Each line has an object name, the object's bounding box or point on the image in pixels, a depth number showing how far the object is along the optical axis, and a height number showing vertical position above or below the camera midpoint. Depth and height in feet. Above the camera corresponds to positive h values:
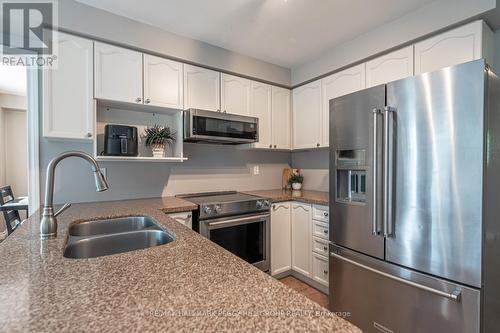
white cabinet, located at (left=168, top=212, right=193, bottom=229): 6.37 -1.41
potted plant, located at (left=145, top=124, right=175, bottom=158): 7.47 +0.85
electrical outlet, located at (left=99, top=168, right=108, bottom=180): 7.27 -0.22
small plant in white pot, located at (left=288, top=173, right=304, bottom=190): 10.21 -0.70
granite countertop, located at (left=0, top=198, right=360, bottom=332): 1.59 -1.05
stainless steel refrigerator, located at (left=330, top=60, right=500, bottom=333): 4.11 -0.78
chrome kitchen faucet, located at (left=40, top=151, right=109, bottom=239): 3.47 -0.46
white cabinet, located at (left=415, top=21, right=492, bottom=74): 5.47 +2.81
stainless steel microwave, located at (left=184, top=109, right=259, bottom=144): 7.40 +1.22
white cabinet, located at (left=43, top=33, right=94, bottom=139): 5.93 +1.82
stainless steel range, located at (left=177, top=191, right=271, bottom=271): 6.89 -1.76
